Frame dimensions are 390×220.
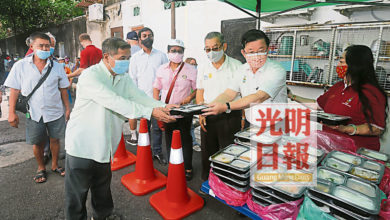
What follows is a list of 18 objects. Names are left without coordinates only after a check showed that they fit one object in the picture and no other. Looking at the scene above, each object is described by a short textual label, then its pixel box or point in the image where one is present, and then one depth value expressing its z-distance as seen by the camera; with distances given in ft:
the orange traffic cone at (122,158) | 13.31
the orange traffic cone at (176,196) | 9.05
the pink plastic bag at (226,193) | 6.59
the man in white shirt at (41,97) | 10.53
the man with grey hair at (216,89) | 9.71
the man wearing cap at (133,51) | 16.58
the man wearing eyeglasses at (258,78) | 8.18
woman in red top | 7.94
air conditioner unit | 37.47
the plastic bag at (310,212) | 5.04
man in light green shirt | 6.81
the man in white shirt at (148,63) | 14.08
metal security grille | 12.94
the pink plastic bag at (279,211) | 5.59
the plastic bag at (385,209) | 4.79
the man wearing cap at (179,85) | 11.43
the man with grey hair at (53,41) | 15.94
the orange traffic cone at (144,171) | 11.00
